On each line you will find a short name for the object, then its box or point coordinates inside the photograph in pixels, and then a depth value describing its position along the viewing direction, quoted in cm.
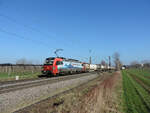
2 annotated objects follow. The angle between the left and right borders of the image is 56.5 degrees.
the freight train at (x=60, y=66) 2573
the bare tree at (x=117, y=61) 9695
